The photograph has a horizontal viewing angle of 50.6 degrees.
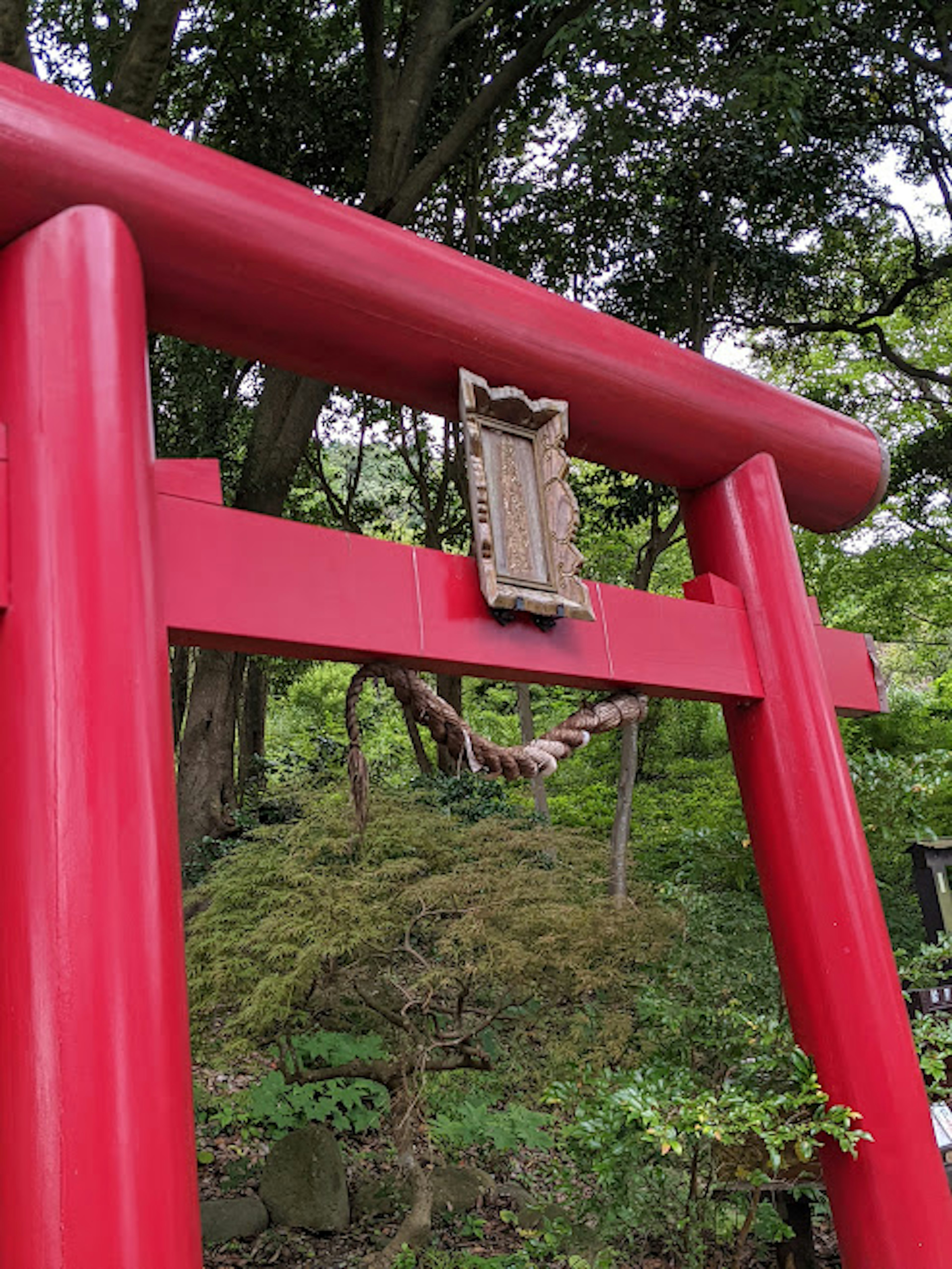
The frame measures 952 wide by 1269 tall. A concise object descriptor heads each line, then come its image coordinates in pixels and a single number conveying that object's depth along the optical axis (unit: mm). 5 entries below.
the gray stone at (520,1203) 4875
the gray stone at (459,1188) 5066
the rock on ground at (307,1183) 4875
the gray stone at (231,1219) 4703
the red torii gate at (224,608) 1778
